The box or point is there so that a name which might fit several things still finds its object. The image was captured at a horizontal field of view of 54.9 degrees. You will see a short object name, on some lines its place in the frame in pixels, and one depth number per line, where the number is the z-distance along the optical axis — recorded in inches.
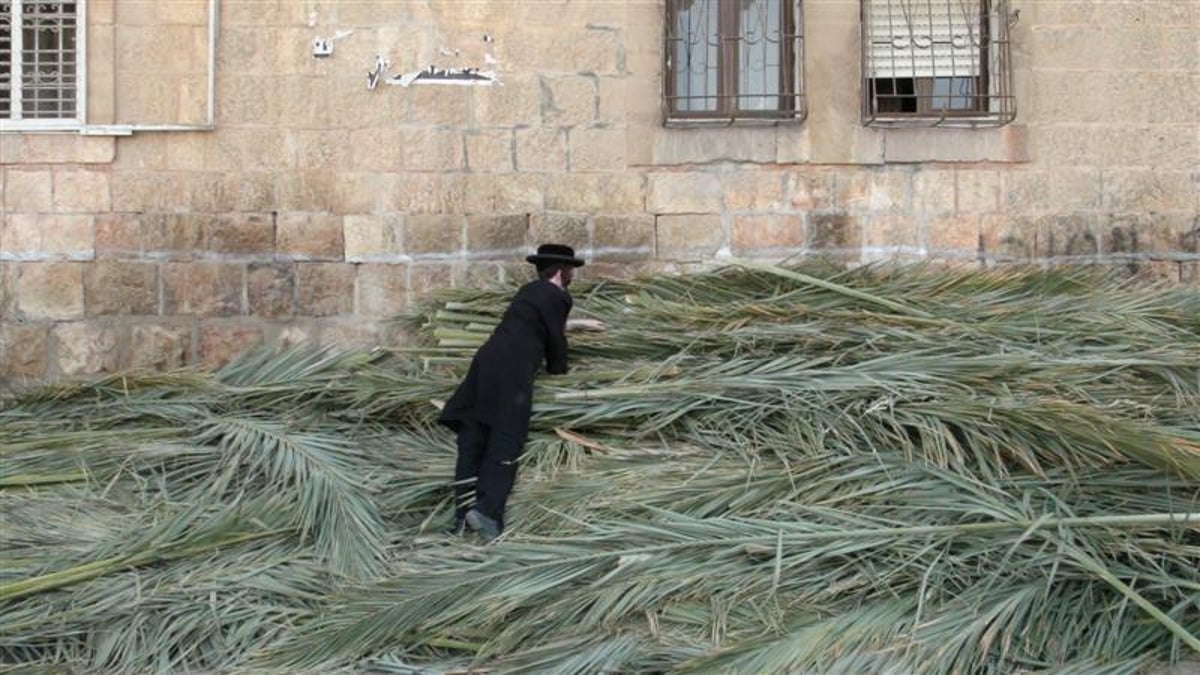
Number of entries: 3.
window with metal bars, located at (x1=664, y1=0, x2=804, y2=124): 294.0
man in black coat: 212.1
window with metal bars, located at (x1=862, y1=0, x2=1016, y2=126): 291.4
